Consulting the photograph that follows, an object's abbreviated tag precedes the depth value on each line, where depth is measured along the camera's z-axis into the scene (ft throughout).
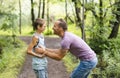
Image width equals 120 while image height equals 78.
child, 21.53
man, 19.19
